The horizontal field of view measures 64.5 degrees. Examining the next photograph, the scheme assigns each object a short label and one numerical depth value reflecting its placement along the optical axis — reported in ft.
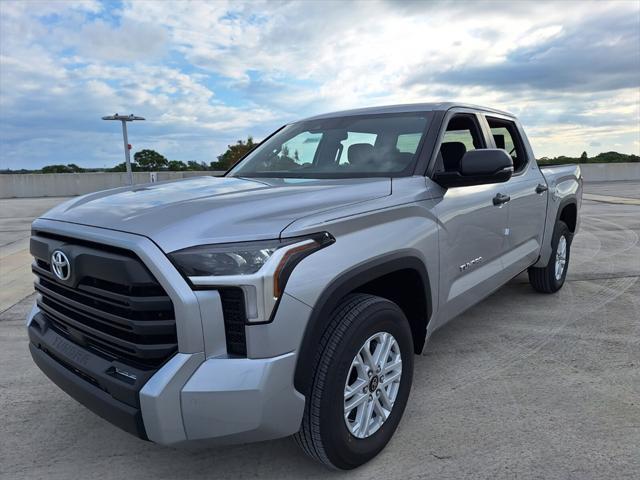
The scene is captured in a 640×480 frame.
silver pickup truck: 6.29
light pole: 82.12
